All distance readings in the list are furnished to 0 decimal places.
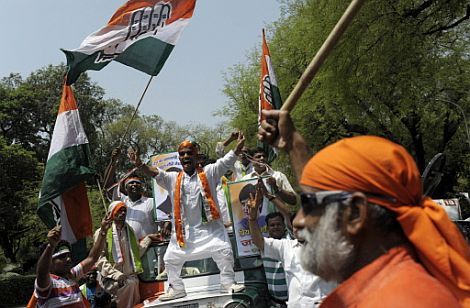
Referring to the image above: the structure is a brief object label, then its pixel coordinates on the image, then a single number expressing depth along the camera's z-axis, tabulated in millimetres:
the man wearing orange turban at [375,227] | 1756
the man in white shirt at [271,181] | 7117
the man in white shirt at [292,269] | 5047
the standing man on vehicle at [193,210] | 6844
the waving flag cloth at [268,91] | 8694
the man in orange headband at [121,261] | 6992
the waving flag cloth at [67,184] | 7727
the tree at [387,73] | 13539
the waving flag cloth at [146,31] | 8391
